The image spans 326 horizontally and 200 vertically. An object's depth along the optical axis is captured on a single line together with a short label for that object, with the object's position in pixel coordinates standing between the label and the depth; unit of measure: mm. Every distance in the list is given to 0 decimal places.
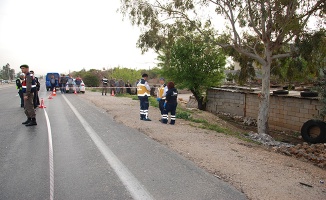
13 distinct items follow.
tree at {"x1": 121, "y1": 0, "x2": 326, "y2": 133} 11117
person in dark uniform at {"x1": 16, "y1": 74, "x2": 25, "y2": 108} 12612
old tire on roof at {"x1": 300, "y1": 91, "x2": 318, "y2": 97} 13117
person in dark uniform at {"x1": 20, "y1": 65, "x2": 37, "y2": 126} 8123
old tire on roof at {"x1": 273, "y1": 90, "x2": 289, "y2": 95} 14852
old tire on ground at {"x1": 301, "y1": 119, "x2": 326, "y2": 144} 11562
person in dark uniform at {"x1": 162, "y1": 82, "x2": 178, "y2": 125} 9453
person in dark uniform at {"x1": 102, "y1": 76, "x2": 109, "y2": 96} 21797
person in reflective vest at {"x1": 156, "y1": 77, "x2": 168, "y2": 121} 10070
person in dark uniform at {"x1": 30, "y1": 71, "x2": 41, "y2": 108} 12285
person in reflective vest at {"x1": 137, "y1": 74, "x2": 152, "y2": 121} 9547
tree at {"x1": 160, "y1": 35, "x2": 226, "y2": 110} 18734
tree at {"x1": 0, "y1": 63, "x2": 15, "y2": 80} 91375
